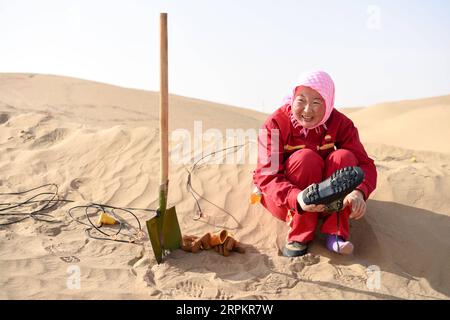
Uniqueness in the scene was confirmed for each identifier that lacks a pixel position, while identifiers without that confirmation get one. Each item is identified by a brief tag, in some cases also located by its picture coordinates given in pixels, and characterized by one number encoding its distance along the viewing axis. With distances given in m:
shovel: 3.23
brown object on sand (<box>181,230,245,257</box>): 3.35
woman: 3.16
